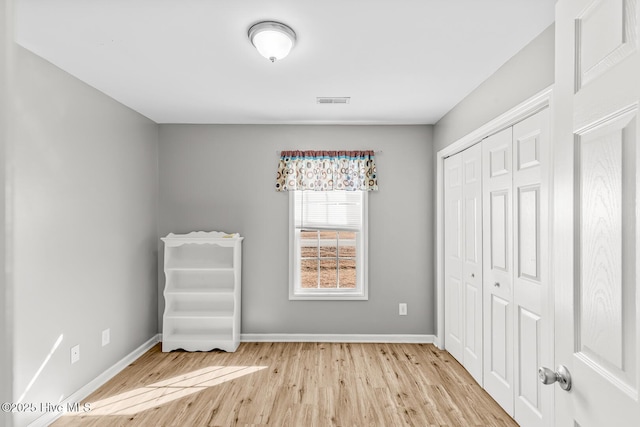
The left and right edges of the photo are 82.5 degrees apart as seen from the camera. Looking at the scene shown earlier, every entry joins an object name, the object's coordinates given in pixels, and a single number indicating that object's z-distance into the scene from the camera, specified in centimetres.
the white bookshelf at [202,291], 390
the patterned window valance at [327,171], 420
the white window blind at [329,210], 429
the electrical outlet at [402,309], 421
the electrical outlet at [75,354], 279
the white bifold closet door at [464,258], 311
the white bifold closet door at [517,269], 221
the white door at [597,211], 82
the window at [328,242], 429
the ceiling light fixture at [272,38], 205
